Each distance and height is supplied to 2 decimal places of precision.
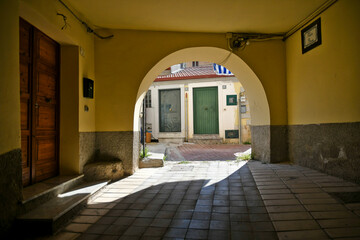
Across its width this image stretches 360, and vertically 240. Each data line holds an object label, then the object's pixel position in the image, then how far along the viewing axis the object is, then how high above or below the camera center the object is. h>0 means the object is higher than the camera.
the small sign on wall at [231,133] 10.86 -0.42
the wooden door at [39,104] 2.81 +0.34
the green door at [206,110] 11.34 +0.81
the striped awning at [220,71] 10.40 +2.65
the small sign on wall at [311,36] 3.82 +1.63
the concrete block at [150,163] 4.93 -0.83
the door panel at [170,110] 11.77 +0.86
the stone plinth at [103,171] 3.71 -0.78
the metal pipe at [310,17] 3.51 +1.94
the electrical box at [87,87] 3.83 +0.71
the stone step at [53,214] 2.11 -0.89
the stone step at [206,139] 10.91 -0.69
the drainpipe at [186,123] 11.45 +0.14
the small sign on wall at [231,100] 11.02 +1.28
